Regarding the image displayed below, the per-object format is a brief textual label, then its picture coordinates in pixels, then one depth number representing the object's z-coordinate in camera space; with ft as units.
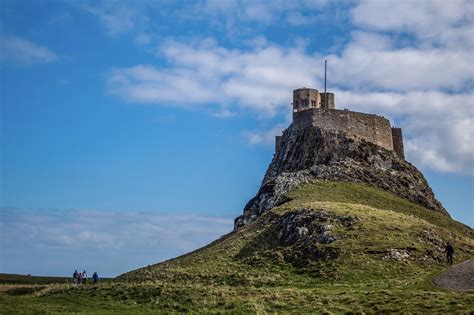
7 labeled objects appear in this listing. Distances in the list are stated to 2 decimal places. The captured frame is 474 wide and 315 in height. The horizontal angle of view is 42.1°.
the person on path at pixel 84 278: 200.89
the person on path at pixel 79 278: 196.44
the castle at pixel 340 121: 317.01
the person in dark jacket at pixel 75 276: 197.06
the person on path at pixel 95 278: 196.24
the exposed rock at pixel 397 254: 179.73
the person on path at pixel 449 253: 176.55
